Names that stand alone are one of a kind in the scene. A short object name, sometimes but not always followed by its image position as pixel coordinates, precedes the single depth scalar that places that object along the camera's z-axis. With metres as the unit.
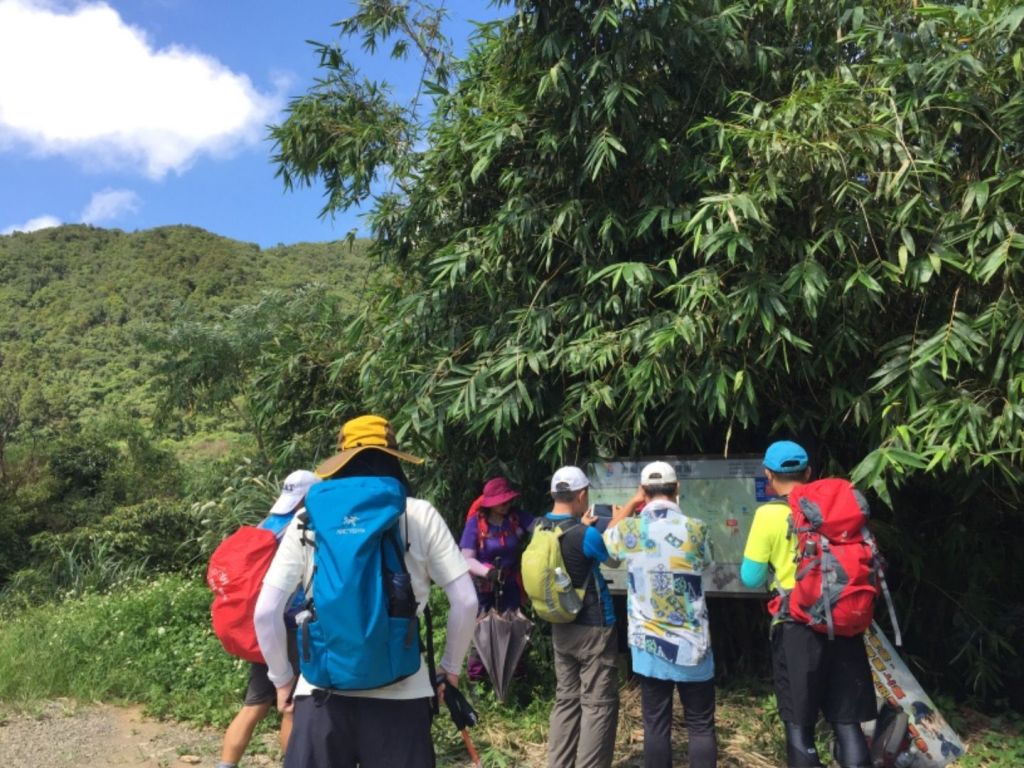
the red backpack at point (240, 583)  3.62
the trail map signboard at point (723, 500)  4.57
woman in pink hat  4.90
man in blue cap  3.42
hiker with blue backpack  2.34
